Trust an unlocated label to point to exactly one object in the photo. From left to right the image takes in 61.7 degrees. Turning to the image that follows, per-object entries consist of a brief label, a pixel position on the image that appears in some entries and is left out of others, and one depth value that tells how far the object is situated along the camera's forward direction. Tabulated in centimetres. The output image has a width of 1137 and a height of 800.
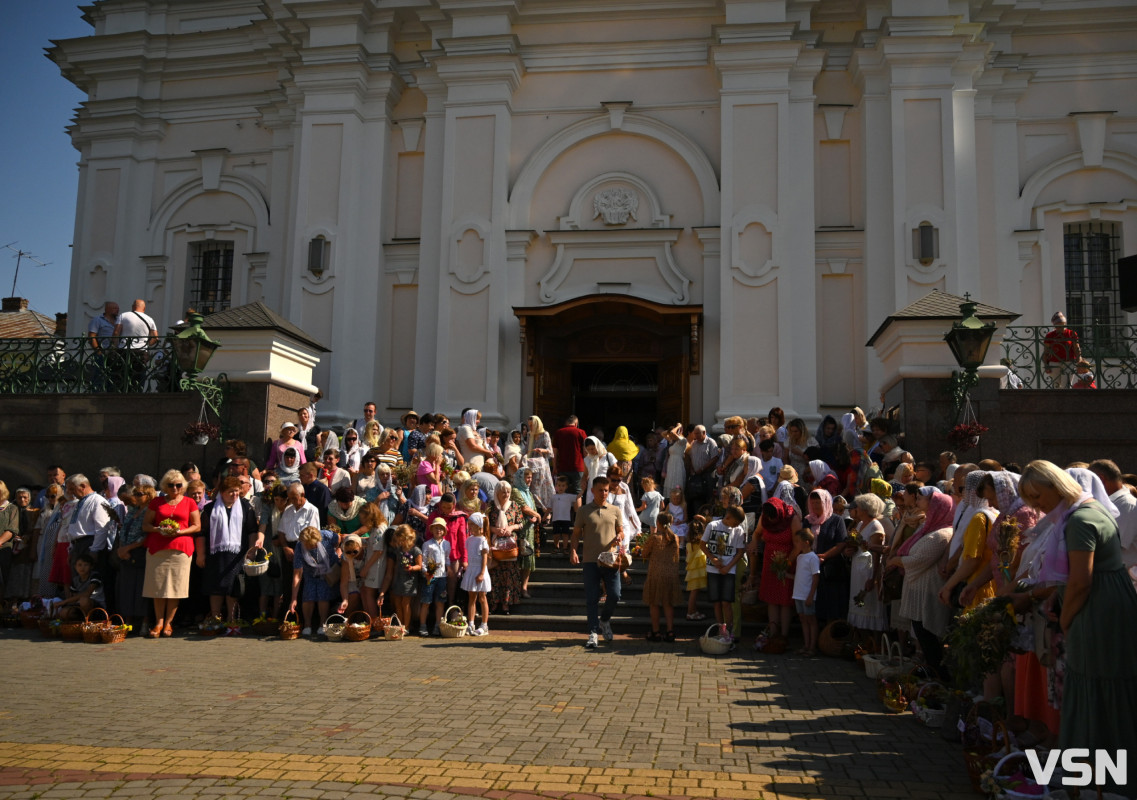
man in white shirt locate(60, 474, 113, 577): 1166
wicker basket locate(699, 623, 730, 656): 981
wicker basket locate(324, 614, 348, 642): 1082
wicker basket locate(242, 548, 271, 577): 1130
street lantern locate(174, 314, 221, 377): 1341
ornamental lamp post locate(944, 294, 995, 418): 1207
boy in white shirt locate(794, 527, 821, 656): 984
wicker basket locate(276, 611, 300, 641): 1092
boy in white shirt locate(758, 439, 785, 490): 1285
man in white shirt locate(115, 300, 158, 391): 1472
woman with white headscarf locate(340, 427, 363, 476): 1403
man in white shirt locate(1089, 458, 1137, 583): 616
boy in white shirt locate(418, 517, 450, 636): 1109
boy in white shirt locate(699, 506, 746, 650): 1048
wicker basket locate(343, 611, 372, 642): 1072
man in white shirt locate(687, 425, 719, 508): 1375
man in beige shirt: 1043
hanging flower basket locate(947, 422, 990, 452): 1205
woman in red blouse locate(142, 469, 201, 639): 1112
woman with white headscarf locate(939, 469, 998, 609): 721
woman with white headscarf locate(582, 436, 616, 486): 1405
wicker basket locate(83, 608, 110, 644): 1066
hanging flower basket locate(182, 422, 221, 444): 1377
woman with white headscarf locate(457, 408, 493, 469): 1391
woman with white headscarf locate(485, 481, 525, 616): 1176
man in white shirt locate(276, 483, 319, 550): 1142
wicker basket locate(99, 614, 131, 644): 1062
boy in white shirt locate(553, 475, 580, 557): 1374
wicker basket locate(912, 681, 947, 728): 675
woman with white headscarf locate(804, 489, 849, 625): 988
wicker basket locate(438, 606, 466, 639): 1091
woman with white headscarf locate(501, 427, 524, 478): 1336
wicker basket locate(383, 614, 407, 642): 1088
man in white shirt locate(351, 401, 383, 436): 1577
